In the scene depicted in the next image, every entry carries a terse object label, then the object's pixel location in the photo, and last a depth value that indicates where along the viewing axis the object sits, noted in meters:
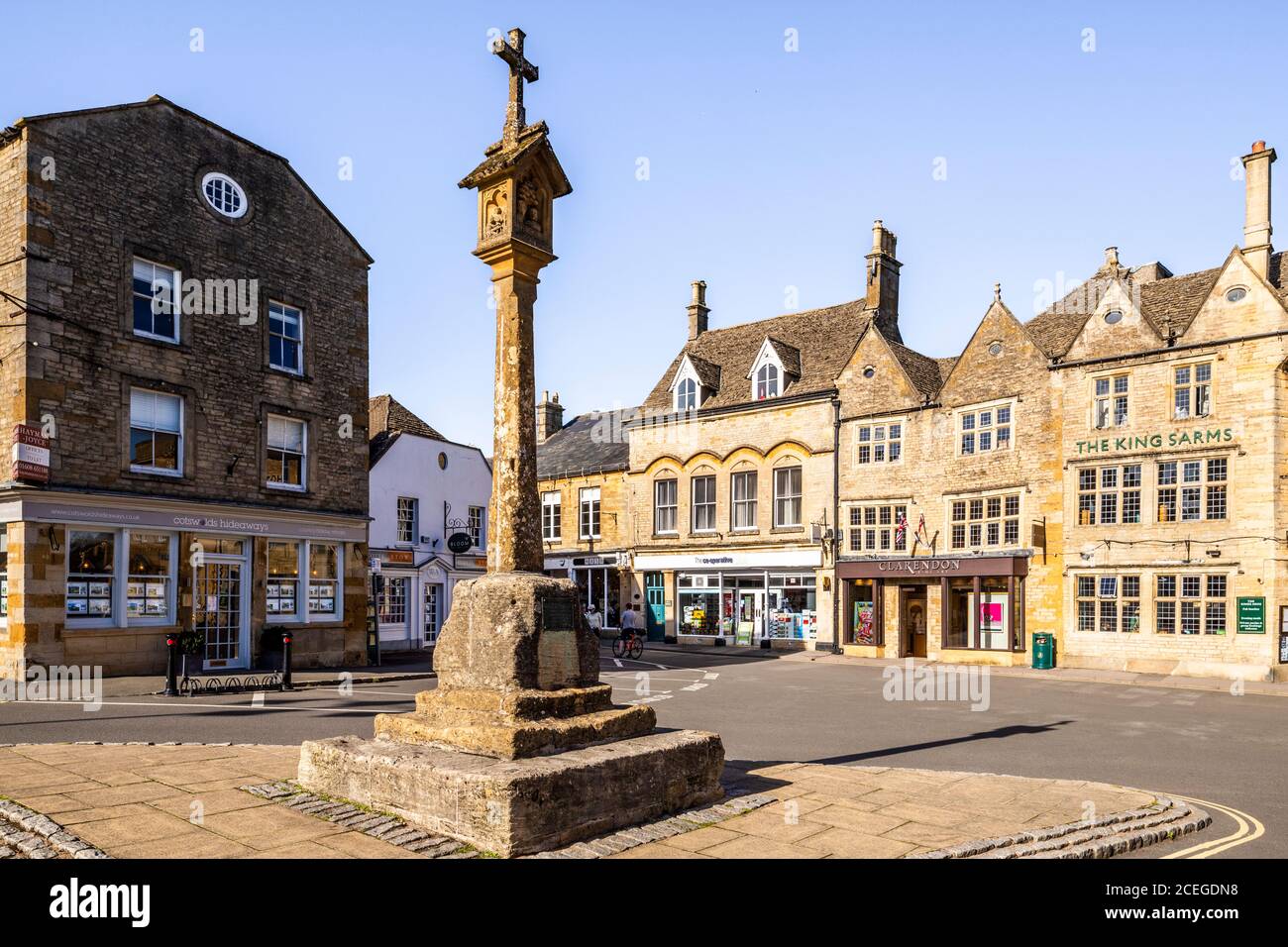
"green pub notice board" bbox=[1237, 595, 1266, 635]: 22.84
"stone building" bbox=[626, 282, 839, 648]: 32.59
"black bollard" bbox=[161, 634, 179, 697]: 16.75
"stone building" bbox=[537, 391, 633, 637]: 39.22
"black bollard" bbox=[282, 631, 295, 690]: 18.39
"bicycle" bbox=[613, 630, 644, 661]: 27.92
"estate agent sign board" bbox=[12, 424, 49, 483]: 17.11
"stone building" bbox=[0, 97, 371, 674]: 17.92
